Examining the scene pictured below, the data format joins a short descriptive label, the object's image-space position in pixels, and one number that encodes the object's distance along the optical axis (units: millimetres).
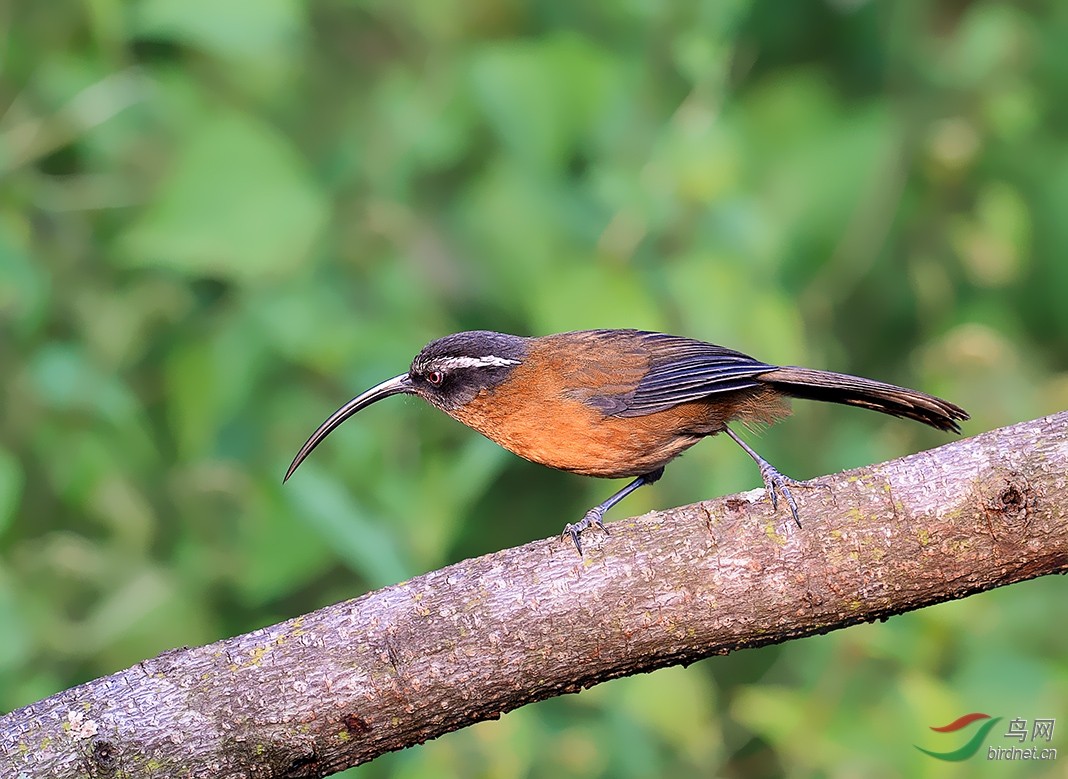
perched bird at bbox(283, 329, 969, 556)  7254
